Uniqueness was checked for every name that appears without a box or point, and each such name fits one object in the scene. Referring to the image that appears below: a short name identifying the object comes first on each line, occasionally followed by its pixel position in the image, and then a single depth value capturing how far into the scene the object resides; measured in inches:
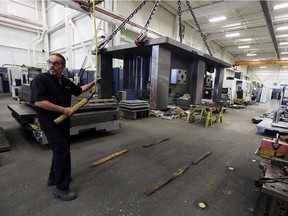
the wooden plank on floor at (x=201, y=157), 96.9
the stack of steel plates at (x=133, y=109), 206.8
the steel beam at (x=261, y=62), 613.6
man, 55.8
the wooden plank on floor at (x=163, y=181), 68.0
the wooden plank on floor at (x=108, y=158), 90.1
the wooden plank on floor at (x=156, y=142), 118.9
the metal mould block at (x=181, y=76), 154.6
